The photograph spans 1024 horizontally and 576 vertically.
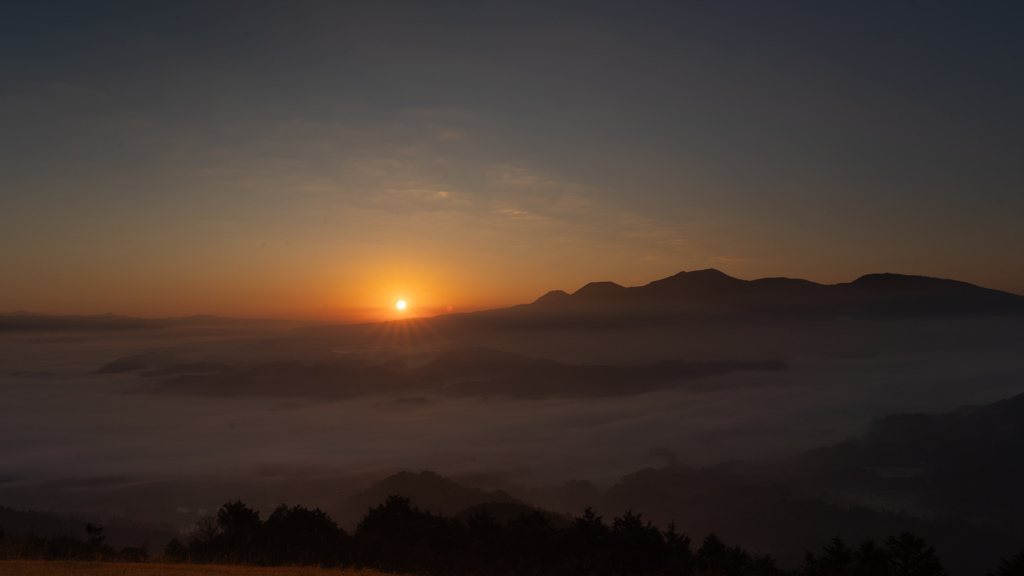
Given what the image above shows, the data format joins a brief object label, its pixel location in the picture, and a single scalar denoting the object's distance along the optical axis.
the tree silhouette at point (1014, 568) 38.53
